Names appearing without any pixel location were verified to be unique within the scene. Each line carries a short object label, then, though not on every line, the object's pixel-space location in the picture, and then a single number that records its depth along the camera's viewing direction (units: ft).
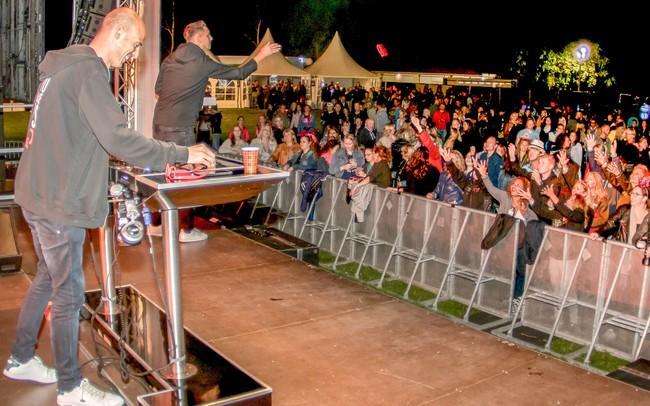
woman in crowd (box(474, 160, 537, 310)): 24.67
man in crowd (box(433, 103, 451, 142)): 65.36
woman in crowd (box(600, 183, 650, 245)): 24.35
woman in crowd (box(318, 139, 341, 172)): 36.55
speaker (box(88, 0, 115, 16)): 26.32
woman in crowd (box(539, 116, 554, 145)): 54.24
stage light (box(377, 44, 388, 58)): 140.26
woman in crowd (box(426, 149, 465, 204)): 29.55
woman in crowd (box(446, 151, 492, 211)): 29.63
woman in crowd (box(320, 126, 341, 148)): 40.41
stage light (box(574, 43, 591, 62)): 131.54
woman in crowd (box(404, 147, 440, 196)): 32.07
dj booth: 11.41
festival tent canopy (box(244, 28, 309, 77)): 86.64
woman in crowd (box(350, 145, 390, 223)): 30.71
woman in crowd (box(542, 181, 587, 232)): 25.40
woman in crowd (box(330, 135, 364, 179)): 34.83
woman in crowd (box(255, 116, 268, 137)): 49.84
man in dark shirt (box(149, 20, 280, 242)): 20.11
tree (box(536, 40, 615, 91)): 132.57
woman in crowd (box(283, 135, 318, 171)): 36.70
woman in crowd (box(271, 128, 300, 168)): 40.73
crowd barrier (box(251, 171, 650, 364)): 21.95
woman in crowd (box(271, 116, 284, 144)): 54.44
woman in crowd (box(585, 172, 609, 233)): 25.86
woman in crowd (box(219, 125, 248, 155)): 46.62
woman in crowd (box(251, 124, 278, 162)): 45.54
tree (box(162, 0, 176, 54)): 171.12
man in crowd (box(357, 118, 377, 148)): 50.96
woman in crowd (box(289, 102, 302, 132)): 66.90
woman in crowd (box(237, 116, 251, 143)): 51.83
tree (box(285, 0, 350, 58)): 196.03
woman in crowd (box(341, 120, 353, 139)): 51.83
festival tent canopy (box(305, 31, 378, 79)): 87.40
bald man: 10.73
